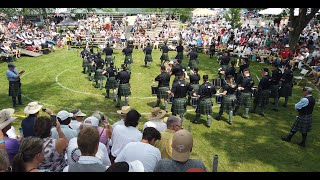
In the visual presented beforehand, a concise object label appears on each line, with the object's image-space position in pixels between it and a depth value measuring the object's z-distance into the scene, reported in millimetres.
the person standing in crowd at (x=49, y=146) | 4164
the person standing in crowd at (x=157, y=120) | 5816
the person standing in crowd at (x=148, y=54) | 17270
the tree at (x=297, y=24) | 17750
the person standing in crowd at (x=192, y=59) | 15797
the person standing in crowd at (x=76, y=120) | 5512
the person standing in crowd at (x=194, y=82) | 10670
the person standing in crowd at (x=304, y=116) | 7852
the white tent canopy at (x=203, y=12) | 40978
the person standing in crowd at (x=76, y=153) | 4121
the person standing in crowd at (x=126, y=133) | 4902
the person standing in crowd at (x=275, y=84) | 11117
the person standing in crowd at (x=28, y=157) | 3324
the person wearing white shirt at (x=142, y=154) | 3848
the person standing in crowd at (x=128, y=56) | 16875
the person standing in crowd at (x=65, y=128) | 4895
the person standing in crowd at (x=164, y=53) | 17438
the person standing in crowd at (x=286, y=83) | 11383
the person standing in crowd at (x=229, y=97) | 9742
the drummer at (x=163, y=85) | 10512
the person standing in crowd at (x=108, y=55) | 16219
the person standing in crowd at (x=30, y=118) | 5391
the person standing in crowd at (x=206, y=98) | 9370
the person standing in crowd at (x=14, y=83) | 10414
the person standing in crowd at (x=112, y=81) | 11672
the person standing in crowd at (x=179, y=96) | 9289
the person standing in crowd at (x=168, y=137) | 4605
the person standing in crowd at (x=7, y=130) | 4359
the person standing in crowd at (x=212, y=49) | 20861
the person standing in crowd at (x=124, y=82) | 10648
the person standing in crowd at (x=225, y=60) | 14797
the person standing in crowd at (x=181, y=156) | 3281
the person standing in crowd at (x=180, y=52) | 17344
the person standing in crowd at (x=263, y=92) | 10312
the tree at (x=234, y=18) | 35550
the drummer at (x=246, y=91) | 9977
